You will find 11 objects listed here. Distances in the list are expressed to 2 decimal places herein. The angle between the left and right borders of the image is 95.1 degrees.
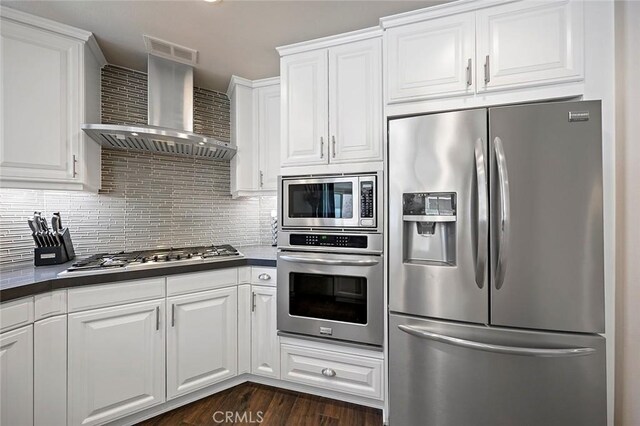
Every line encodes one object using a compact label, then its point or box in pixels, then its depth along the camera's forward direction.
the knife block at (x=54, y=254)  1.78
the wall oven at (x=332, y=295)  1.77
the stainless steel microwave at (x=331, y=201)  1.79
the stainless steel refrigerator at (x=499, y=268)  1.28
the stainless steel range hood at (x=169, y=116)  2.00
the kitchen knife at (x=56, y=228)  1.88
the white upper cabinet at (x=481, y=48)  1.43
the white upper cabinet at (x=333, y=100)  1.86
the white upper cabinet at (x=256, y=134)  2.52
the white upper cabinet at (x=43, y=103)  1.63
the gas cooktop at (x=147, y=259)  1.66
